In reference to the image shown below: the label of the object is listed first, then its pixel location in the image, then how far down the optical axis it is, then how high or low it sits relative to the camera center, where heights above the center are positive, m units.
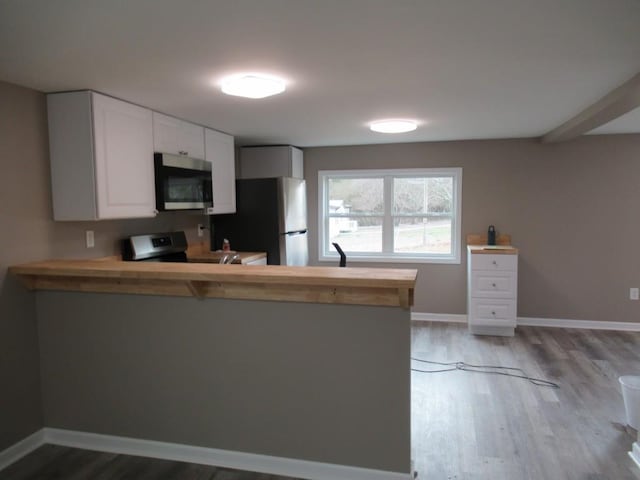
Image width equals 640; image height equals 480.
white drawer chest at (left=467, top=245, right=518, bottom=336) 4.81 -0.83
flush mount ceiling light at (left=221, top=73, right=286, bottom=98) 2.51 +0.72
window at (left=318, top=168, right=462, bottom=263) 5.47 -0.04
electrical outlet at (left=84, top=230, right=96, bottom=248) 3.09 -0.16
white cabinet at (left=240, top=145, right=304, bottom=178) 5.12 +0.57
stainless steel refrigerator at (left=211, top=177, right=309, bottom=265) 4.67 -0.08
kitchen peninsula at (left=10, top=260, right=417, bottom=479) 2.22 -0.76
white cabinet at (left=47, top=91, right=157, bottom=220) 2.72 +0.36
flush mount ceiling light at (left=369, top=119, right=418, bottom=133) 3.89 +0.73
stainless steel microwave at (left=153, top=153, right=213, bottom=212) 3.32 +0.24
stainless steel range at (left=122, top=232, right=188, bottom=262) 3.44 -0.27
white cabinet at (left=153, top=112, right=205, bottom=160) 3.36 +0.61
